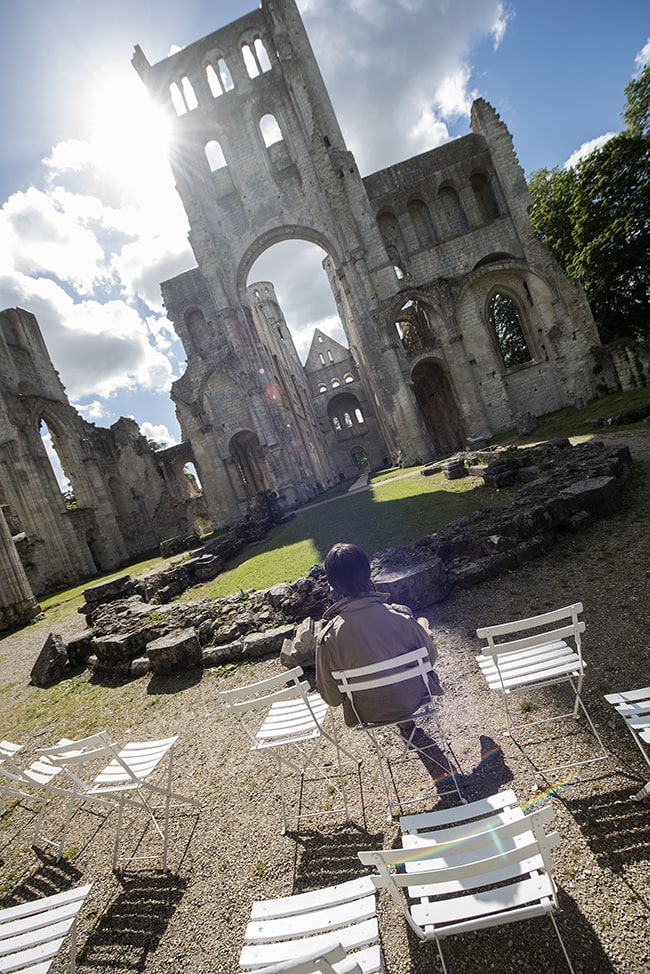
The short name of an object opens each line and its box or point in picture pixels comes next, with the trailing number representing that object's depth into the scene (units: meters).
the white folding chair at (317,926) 1.70
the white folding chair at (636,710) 2.18
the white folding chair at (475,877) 1.41
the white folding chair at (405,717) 2.58
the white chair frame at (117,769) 2.91
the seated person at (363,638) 2.75
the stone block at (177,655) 6.11
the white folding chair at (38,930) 2.04
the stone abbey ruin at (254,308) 22.42
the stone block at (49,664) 7.60
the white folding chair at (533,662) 2.57
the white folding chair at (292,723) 2.91
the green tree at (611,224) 19.94
